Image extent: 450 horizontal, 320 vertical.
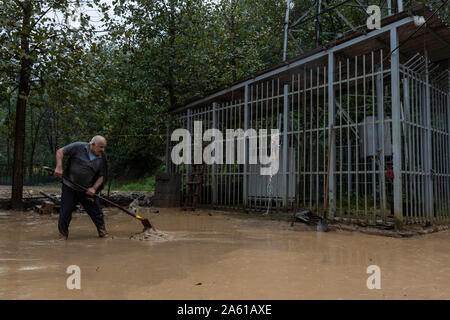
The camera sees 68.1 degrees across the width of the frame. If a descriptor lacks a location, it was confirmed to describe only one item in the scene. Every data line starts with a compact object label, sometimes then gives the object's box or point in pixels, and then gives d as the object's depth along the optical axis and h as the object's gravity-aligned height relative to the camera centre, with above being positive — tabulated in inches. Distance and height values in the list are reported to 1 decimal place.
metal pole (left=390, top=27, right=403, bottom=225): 217.8 +34.0
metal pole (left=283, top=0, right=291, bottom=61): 398.8 +182.9
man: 205.8 -0.6
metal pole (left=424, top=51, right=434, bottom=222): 247.6 +15.0
